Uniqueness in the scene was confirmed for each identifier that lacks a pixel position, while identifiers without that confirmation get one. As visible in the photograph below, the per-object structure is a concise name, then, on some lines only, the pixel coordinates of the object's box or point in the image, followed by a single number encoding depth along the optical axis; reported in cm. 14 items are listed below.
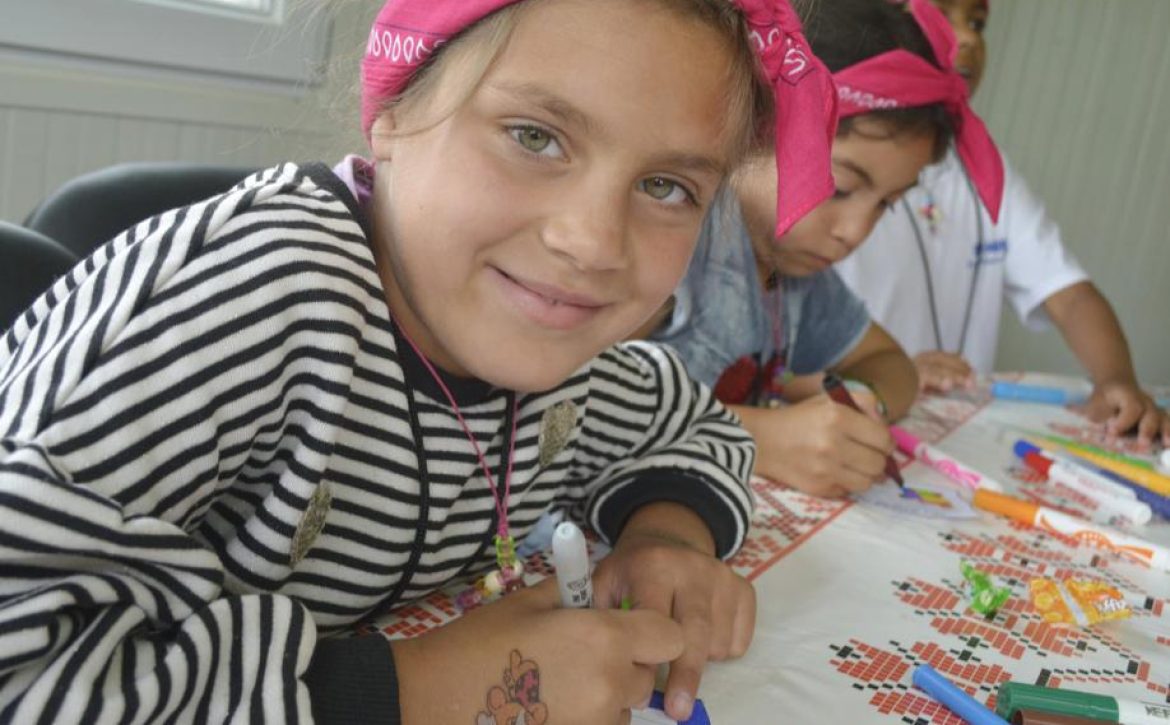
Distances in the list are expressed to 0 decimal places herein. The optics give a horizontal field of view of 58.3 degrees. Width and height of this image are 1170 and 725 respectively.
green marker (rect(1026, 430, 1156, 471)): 129
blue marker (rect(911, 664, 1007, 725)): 56
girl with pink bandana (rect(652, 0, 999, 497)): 101
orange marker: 92
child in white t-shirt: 196
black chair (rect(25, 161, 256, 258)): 94
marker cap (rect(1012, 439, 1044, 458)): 120
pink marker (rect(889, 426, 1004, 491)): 104
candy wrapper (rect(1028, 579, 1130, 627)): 73
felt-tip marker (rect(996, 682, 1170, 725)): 57
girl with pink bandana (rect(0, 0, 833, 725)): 43
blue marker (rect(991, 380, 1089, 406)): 158
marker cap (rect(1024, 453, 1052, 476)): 116
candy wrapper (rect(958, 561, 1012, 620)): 72
